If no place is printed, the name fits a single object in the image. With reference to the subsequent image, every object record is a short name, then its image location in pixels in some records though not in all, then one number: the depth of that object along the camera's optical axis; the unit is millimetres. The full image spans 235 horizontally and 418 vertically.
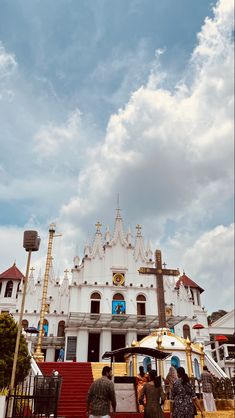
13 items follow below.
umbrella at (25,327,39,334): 25734
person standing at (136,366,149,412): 12423
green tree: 14789
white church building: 31250
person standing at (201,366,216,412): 13688
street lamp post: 11828
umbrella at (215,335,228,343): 26984
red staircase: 14914
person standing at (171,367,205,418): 7176
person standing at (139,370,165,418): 7266
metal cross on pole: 22395
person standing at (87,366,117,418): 6211
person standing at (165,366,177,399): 14586
